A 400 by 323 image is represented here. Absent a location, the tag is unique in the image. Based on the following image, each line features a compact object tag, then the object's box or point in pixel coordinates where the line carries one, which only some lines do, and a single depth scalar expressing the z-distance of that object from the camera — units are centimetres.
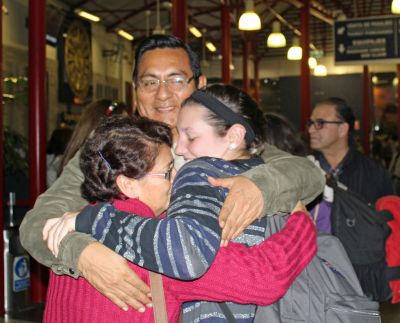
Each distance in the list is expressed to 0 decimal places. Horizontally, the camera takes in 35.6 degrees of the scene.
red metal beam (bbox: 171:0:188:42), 898
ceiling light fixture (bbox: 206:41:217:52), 2149
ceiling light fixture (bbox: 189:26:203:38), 1903
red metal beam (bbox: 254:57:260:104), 2517
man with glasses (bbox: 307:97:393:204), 453
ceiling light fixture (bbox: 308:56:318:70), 2008
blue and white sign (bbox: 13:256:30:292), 665
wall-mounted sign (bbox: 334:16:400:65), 1193
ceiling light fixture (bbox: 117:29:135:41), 2112
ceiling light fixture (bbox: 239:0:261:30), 1152
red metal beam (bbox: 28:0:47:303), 703
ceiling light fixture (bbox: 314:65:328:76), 2078
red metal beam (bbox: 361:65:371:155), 2044
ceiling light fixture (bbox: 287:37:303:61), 1609
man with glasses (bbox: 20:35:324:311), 168
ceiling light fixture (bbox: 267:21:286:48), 1437
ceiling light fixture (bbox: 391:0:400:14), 961
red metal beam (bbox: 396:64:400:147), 2097
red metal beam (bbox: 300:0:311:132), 1473
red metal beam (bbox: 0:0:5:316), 611
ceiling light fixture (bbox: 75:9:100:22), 1751
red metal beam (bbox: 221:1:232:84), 1401
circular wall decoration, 1794
